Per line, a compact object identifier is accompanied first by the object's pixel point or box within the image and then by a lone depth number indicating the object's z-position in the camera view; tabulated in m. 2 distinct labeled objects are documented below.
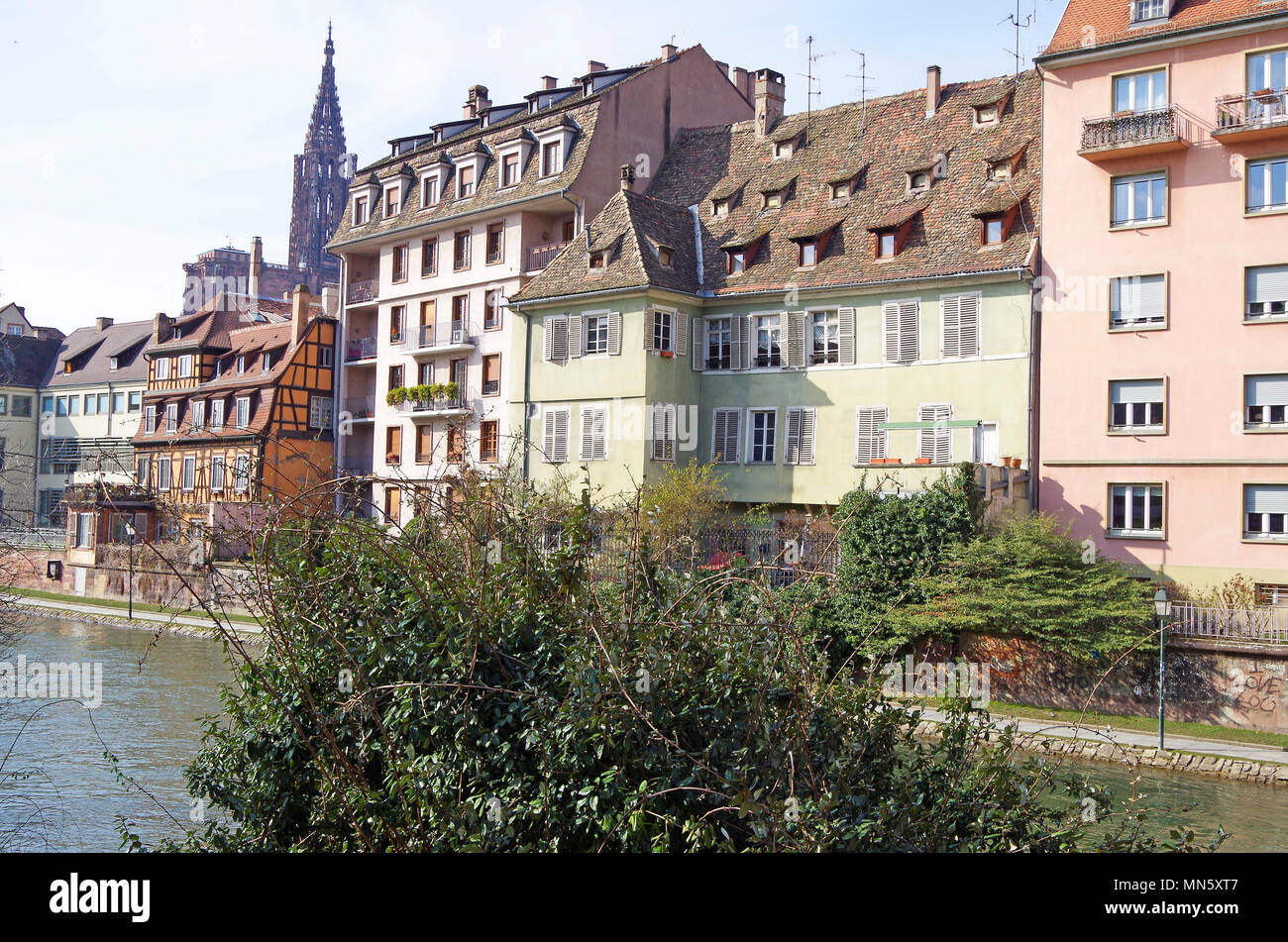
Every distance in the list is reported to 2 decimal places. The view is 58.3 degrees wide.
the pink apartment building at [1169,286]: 25.69
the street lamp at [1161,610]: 20.46
